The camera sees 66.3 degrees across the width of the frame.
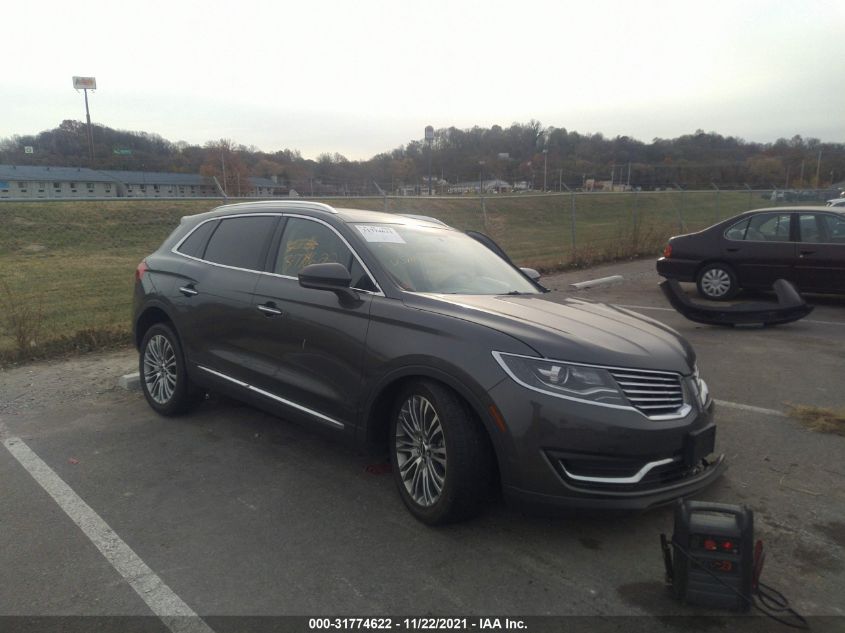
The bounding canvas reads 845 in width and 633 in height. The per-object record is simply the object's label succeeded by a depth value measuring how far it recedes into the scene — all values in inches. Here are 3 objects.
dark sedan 391.9
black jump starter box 107.3
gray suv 120.5
